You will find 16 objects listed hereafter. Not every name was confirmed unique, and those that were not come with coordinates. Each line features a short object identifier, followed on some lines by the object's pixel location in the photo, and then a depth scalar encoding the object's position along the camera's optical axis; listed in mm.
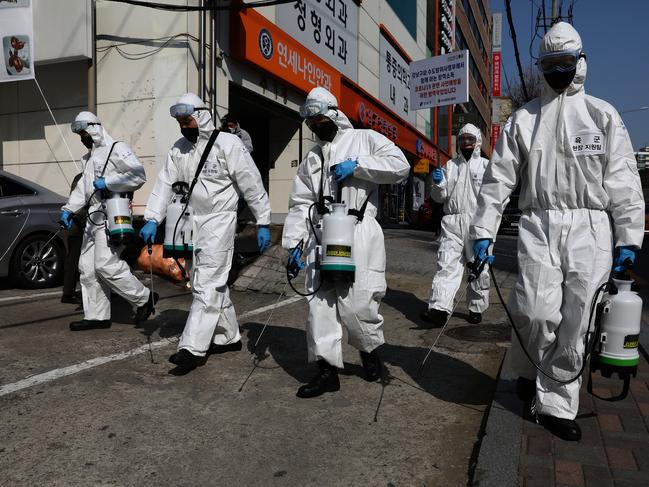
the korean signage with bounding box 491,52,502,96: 43000
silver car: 7109
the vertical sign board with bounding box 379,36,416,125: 18875
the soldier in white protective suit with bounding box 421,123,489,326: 5781
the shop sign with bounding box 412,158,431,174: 24688
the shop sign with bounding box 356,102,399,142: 16109
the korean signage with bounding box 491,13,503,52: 45375
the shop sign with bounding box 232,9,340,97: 9711
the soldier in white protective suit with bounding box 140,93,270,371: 4219
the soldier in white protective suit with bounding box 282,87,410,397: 3645
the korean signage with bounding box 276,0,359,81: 11961
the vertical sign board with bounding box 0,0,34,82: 8680
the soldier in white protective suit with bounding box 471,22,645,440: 2889
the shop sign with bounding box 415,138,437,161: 24284
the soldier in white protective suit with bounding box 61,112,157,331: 5191
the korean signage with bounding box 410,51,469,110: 12719
